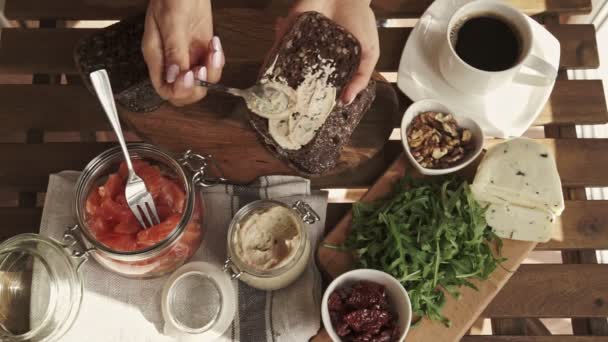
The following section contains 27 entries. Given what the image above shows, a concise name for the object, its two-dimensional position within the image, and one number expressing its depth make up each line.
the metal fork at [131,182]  1.10
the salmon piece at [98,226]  1.15
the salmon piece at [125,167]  1.20
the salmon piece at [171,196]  1.20
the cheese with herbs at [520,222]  1.28
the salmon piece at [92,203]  1.18
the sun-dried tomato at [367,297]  1.17
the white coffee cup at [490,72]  1.29
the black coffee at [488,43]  1.34
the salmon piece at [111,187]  1.18
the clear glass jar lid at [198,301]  1.21
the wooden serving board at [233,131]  1.35
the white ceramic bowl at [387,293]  1.16
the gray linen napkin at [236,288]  1.25
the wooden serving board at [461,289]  1.26
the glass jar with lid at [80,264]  1.12
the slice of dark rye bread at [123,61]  1.33
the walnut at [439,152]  1.31
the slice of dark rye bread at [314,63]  1.27
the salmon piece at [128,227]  1.17
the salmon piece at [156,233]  1.14
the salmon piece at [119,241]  1.14
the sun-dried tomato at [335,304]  1.18
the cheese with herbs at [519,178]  1.28
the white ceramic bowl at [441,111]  1.30
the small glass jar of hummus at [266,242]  1.17
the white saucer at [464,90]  1.37
